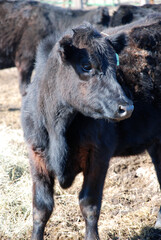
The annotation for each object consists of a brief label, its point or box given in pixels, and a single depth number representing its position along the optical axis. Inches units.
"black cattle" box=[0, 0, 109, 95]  609.4
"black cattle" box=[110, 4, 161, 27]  569.9
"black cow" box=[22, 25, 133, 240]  241.6
